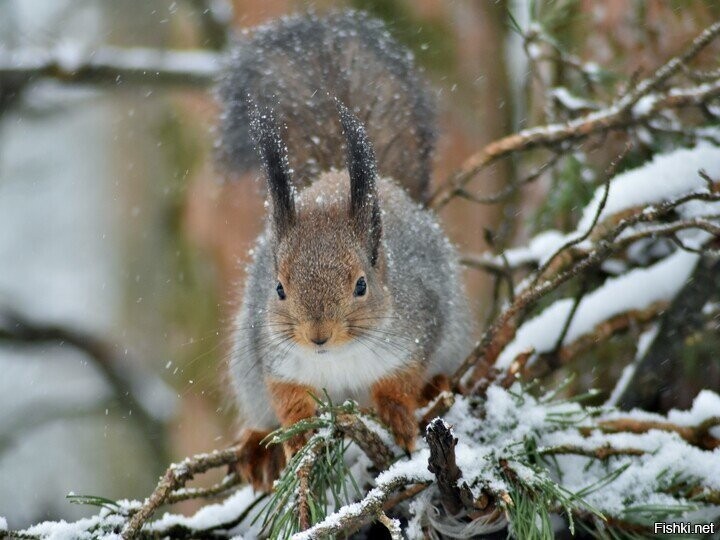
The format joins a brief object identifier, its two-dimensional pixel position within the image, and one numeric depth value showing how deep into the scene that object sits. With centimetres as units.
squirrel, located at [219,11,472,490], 366
